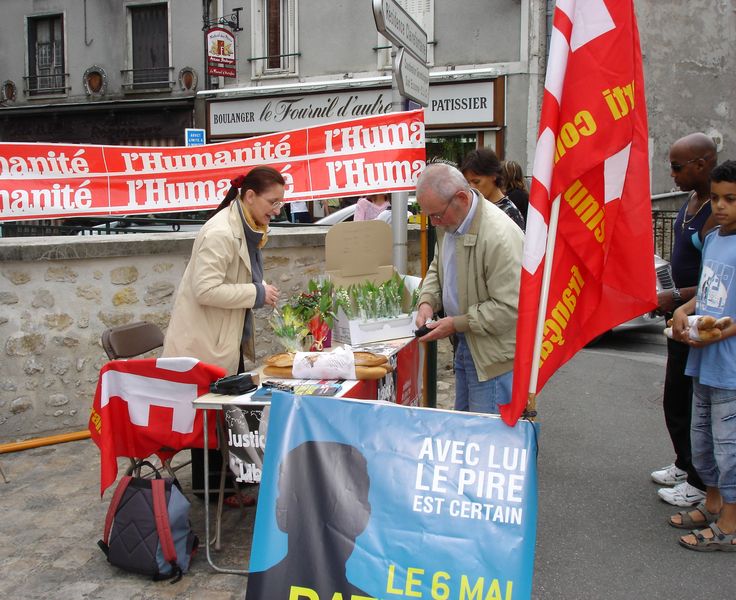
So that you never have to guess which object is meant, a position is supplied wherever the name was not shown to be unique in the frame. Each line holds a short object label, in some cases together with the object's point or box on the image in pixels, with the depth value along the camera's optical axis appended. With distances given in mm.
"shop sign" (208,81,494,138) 17641
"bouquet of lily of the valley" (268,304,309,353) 4059
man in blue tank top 4082
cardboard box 4848
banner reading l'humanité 5629
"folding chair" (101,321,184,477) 4238
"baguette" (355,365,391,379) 3740
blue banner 2322
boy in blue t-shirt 3607
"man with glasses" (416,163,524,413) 3467
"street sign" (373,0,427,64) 4328
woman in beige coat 3969
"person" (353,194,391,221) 8883
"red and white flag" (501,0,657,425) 2441
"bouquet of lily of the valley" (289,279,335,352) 4223
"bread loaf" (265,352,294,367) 3830
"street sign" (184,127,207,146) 15234
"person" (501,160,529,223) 6023
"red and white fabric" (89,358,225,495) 3645
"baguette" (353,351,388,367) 3830
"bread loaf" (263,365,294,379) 3822
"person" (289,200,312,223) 15523
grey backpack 3496
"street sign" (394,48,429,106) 4773
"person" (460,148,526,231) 5074
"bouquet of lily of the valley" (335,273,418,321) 4473
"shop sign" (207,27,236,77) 19422
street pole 5629
